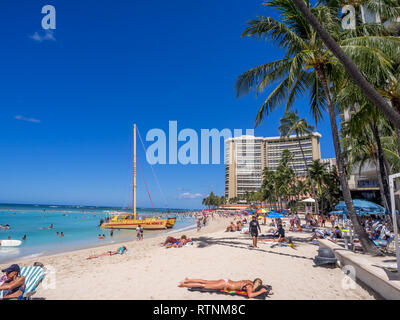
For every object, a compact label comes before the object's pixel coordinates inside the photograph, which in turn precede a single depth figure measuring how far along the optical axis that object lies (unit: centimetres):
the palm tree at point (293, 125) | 2862
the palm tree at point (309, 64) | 713
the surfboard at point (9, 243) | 1834
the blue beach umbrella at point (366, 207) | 1173
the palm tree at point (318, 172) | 3797
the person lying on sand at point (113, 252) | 1221
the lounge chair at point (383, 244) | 880
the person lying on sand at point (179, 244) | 1262
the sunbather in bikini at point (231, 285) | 499
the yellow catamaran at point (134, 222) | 2998
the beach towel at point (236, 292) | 504
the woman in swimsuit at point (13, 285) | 457
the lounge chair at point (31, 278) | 489
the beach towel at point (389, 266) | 550
